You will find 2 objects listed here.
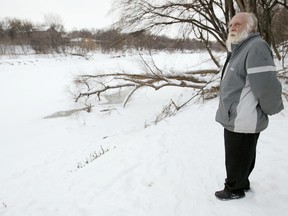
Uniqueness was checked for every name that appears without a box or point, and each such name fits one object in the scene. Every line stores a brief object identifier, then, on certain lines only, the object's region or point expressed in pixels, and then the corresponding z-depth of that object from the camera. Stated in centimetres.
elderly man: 176
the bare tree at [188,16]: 841
